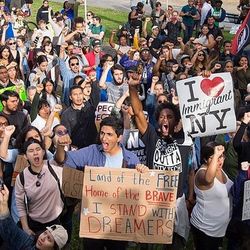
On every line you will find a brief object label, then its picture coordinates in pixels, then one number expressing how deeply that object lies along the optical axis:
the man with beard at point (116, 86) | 8.65
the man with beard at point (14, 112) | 7.34
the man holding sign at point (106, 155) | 5.17
